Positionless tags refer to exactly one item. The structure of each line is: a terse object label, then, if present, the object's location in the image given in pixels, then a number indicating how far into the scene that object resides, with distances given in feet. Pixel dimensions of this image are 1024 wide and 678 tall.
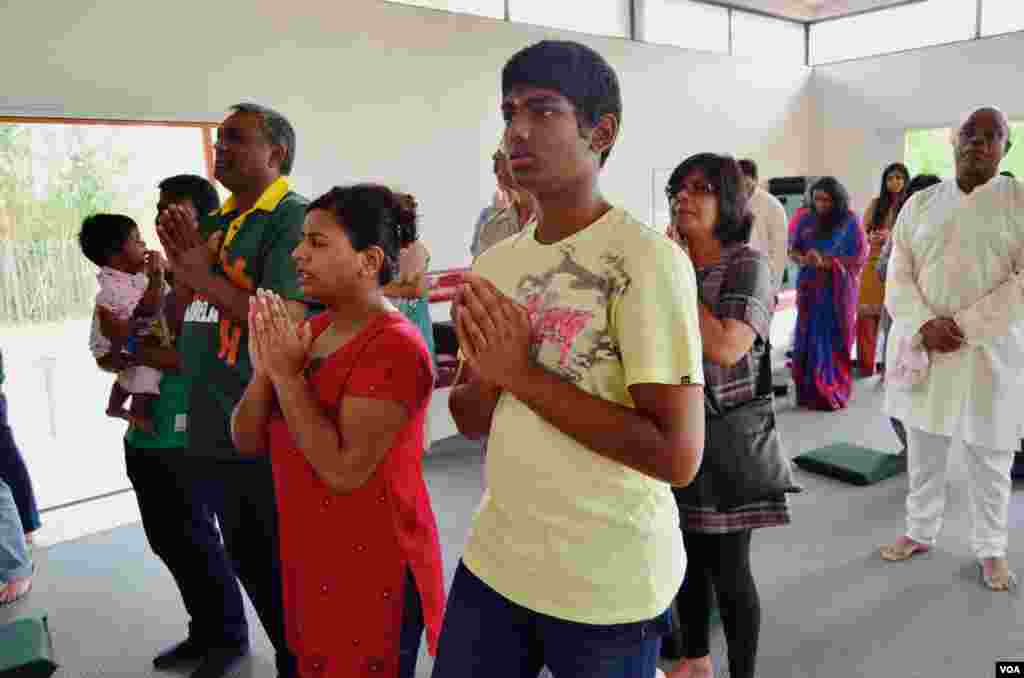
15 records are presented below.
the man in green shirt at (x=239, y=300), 6.09
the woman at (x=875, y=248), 18.99
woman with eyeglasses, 6.00
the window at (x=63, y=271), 12.42
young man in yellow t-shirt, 3.36
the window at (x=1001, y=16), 23.49
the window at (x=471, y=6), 16.85
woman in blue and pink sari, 17.30
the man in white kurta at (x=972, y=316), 8.63
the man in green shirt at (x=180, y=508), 7.78
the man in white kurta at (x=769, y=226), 16.22
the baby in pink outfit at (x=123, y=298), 8.64
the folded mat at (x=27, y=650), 7.89
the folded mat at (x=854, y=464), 12.86
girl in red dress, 4.76
